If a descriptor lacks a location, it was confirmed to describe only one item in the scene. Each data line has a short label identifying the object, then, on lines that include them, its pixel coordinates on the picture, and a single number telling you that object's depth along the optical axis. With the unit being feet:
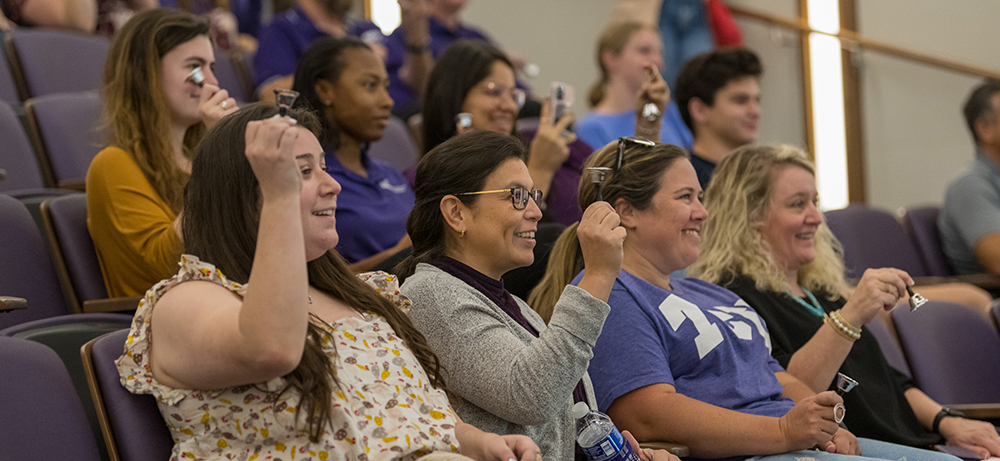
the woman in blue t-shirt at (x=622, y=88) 23.00
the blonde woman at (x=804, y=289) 13.56
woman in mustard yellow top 13.50
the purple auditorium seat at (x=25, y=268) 13.26
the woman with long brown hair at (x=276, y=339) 7.78
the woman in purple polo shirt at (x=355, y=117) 16.70
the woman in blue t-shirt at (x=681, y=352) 11.35
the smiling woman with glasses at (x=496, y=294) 9.78
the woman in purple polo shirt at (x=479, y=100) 18.40
